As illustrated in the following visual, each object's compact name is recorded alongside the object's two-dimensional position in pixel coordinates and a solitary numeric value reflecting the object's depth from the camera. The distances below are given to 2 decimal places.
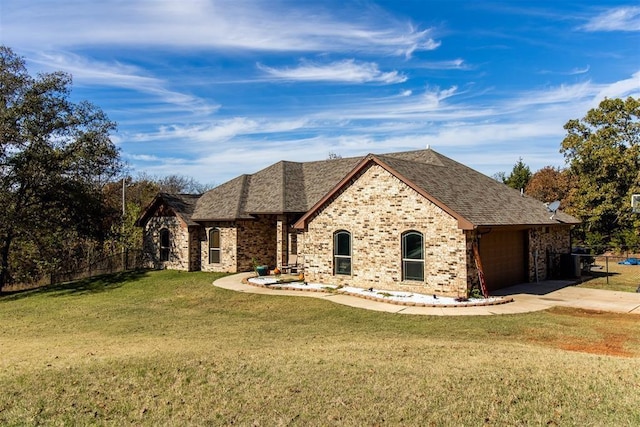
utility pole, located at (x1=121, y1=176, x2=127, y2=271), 28.54
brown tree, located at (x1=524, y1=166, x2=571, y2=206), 47.66
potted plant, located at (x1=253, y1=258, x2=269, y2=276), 22.47
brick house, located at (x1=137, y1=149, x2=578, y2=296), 16.48
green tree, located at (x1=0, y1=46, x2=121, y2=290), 22.72
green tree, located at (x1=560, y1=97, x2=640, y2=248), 35.72
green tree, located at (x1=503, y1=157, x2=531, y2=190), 52.81
